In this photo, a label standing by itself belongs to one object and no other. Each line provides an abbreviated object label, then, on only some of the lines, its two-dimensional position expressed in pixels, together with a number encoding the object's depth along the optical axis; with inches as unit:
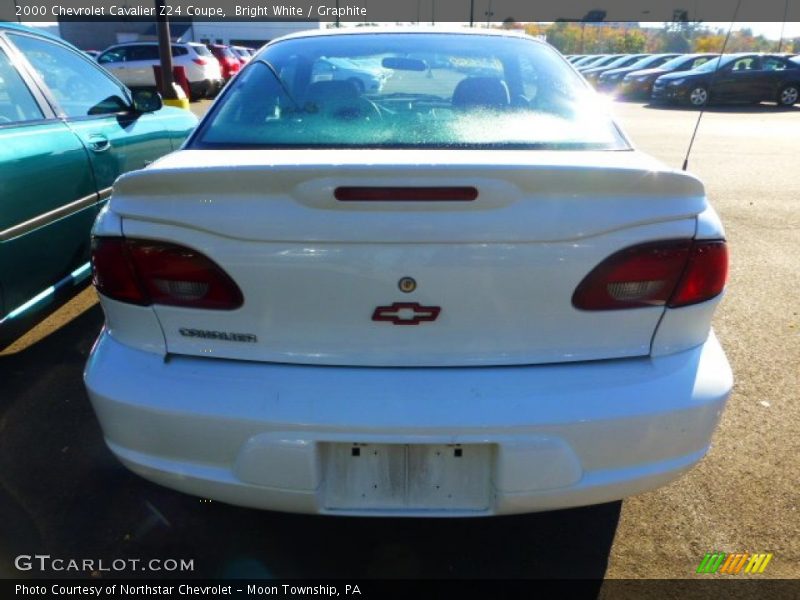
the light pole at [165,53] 352.8
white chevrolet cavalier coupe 62.9
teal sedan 111.3
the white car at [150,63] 715.4
